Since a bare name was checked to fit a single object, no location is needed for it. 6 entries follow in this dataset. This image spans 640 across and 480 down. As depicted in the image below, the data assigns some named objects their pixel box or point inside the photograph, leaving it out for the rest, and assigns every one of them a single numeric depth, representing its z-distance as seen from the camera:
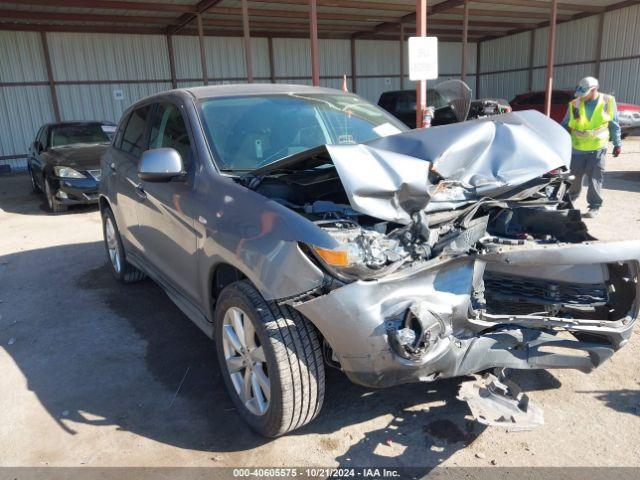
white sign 7.46
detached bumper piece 2.38
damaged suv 2.26
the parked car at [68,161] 8.75
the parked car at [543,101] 17.27
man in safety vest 6.65
